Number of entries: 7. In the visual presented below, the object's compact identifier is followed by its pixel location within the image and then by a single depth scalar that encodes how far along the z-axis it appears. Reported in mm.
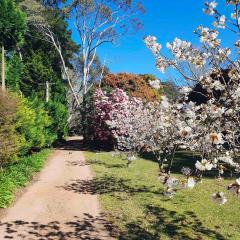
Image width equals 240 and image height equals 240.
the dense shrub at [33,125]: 12183
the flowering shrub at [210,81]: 3210
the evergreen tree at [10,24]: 17261
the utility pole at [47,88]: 22221
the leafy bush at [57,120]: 19205
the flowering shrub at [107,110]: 17537
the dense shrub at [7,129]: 9942
